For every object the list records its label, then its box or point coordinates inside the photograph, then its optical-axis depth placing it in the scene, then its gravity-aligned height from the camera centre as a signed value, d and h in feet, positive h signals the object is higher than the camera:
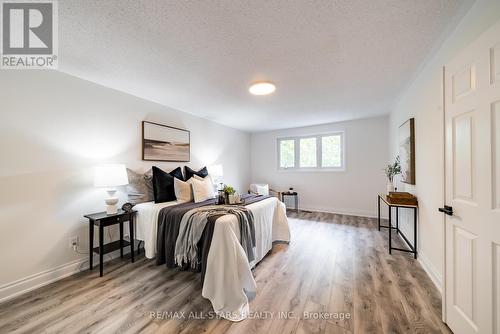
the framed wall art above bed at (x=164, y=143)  10.14 +1.46
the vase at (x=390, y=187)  10.20 -1.06
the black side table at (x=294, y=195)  16.85 -2.54
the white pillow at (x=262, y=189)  16.67 -1.93
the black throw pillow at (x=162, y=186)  9.18 -0.96
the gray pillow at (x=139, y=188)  9.10 -1.03
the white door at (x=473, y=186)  3.44 -0.38
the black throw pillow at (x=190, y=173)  11.60 -0.35
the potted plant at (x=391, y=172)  10.24 -0.24
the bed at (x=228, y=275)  5.27 -3.17
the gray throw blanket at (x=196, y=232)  6.31 -2.26
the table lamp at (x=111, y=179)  7.31 -0.47
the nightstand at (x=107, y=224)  7.09 -2.35
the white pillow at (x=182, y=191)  9.30 -1.20
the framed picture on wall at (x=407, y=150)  8.43 +0.87
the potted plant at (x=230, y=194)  8.43 -1.22
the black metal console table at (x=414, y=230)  8.20 -2.80
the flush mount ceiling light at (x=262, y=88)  8.07 +3.54
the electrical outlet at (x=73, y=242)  7.34 -2.98
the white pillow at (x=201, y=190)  9.22 -1.14
